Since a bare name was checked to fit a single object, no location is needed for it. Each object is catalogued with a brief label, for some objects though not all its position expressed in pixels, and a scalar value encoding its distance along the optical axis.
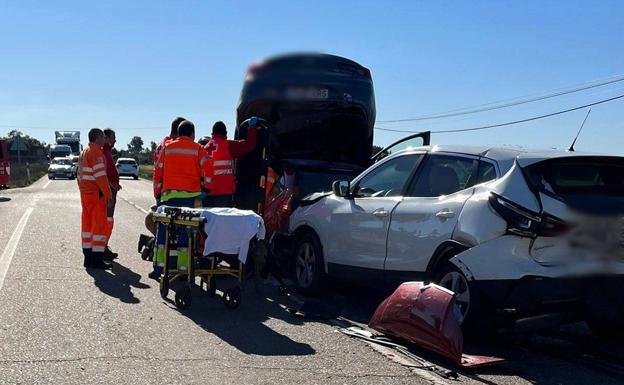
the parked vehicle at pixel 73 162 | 43.99
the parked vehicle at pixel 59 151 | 51.25
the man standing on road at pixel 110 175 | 10.05
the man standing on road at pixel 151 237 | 9.77
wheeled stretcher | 6.98
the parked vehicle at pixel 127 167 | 45.81
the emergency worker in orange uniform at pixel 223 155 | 8.90
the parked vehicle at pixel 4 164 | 25.83
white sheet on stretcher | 6.96
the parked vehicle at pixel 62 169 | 43.66
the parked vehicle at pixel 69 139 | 54.91
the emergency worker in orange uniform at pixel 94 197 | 9.46
